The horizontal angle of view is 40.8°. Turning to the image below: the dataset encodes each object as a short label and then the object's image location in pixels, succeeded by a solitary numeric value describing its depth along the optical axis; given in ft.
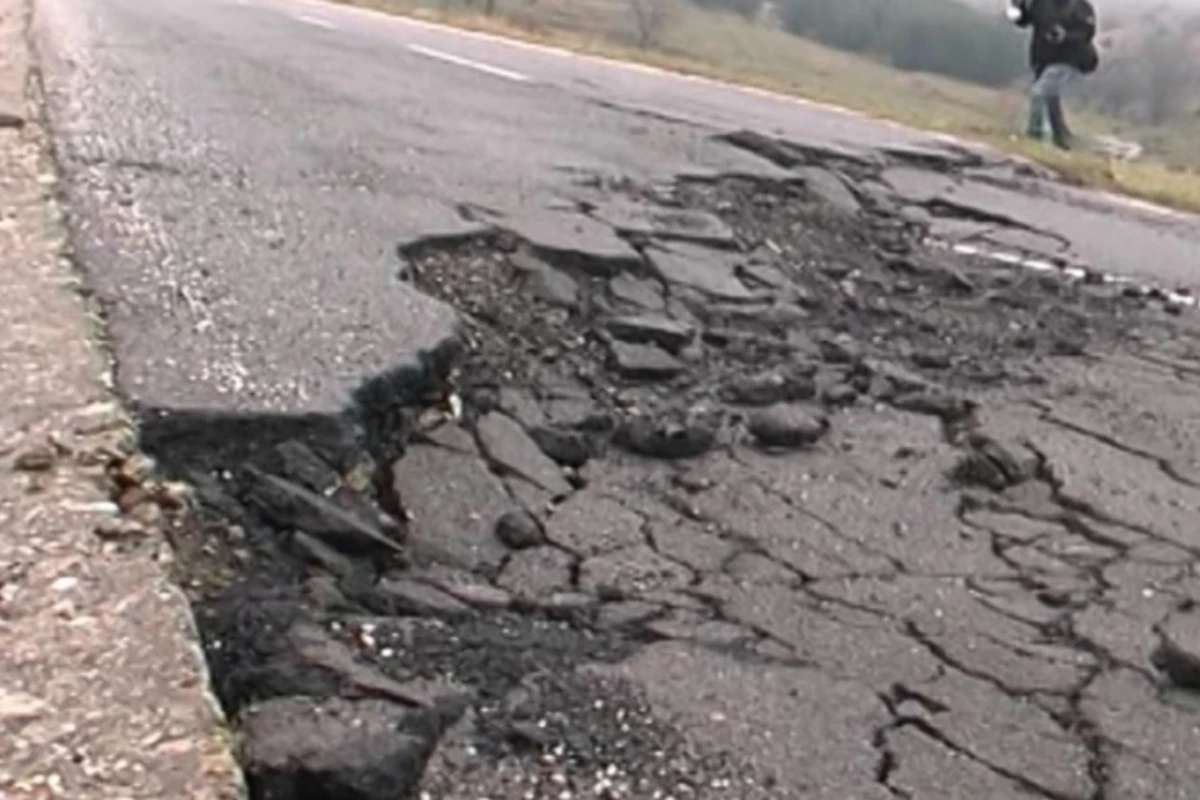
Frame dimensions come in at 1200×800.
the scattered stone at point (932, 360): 14.32
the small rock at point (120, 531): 7.52
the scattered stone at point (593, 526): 9.90
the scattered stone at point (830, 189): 20.39
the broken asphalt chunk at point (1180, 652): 8.91
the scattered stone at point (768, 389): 12.66
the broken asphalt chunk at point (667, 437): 11.48
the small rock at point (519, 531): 9.79
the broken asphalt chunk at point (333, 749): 6.59
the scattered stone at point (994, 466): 11.82
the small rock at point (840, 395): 13.01
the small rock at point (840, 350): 13.98
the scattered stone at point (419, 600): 8.68
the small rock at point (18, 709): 6.15
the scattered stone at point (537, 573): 9.20
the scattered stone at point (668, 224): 16.84
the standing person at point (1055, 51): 39.22
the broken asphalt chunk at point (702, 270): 15.21
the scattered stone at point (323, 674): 7.40
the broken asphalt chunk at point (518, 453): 10.74
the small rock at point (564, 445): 11.12
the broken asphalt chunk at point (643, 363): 12.80
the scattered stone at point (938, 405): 13.08
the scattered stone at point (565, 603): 8.97
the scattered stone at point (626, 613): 8.90
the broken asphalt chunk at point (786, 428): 12.02
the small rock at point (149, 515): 7.81
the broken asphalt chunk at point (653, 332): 13.55
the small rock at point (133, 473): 8.19
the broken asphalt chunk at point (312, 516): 9.09
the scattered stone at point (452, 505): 9.57
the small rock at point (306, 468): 9.62
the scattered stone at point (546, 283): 14.10
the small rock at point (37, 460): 8.10
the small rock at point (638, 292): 14.47
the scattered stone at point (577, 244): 15.19
